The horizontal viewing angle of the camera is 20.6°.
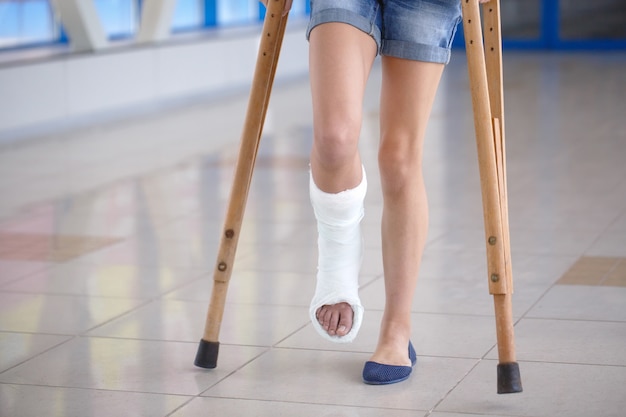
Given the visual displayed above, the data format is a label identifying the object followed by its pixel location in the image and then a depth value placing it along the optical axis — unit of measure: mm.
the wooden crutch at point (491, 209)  4604
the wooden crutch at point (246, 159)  4937
